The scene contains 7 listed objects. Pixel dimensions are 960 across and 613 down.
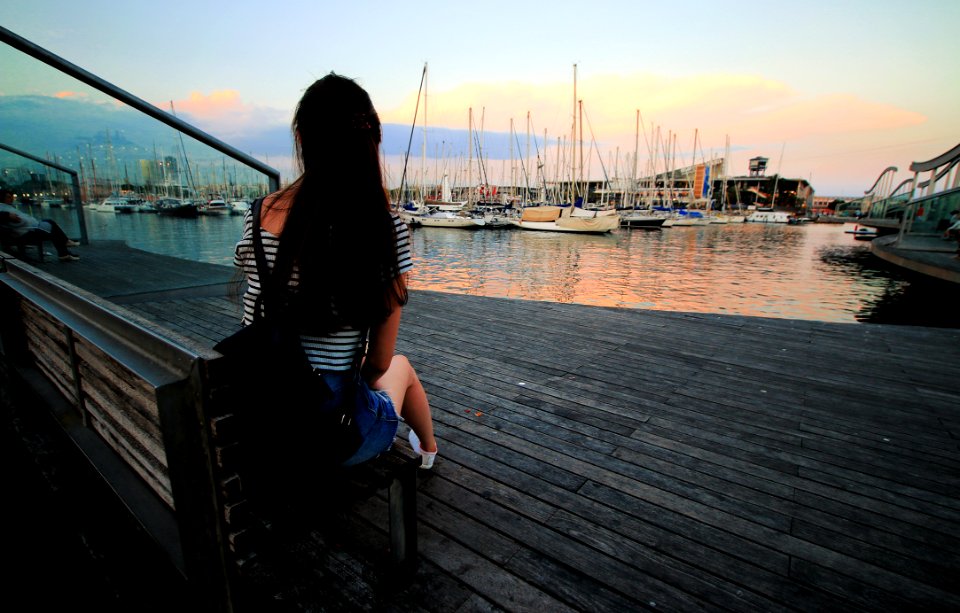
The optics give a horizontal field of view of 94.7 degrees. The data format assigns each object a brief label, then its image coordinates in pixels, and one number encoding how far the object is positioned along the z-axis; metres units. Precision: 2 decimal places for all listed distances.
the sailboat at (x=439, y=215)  39.69
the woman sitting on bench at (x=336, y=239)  1.22
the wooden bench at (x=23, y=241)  4.09
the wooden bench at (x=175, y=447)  1.00
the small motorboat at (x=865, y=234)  38.12
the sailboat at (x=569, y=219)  38.75
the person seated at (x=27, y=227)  4.37
